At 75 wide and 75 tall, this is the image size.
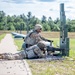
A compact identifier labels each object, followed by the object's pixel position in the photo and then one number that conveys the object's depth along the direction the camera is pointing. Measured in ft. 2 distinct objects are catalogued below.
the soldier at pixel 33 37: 47.83
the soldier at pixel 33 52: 45.16
